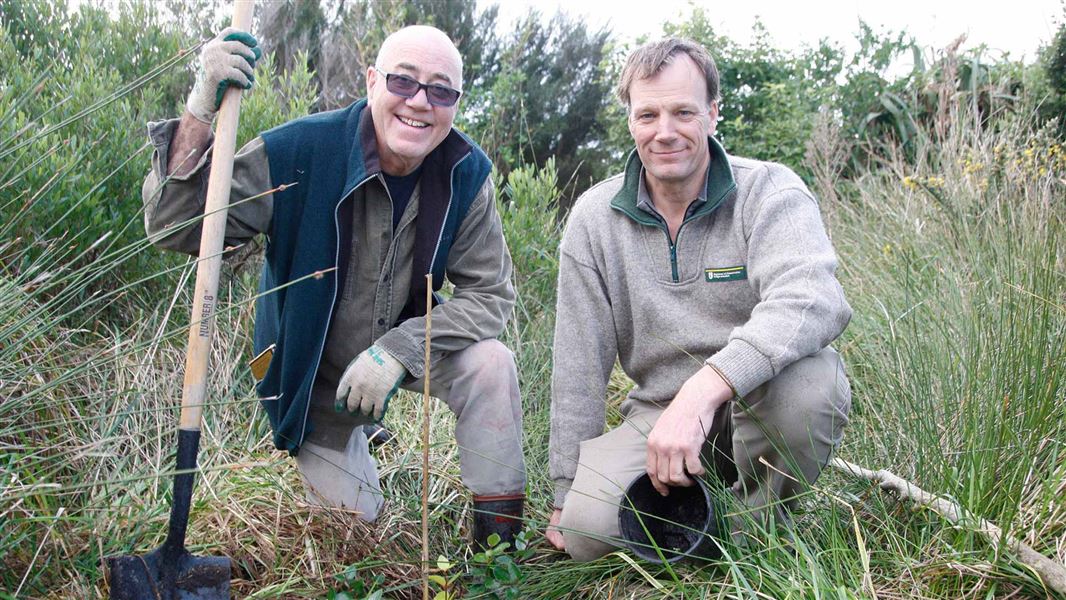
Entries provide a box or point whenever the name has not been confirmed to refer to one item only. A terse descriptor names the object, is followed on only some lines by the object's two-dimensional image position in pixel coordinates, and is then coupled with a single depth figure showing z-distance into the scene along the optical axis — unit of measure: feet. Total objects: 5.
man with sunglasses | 9.57
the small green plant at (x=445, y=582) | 6.98
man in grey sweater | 8.39
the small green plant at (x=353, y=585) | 8.18
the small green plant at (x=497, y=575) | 8.15
